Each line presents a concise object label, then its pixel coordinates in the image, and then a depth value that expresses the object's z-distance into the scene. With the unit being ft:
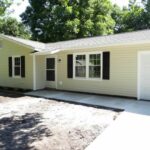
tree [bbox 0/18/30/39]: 75.26
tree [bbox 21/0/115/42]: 62.28
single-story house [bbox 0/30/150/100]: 23.96
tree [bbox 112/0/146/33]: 73.99
